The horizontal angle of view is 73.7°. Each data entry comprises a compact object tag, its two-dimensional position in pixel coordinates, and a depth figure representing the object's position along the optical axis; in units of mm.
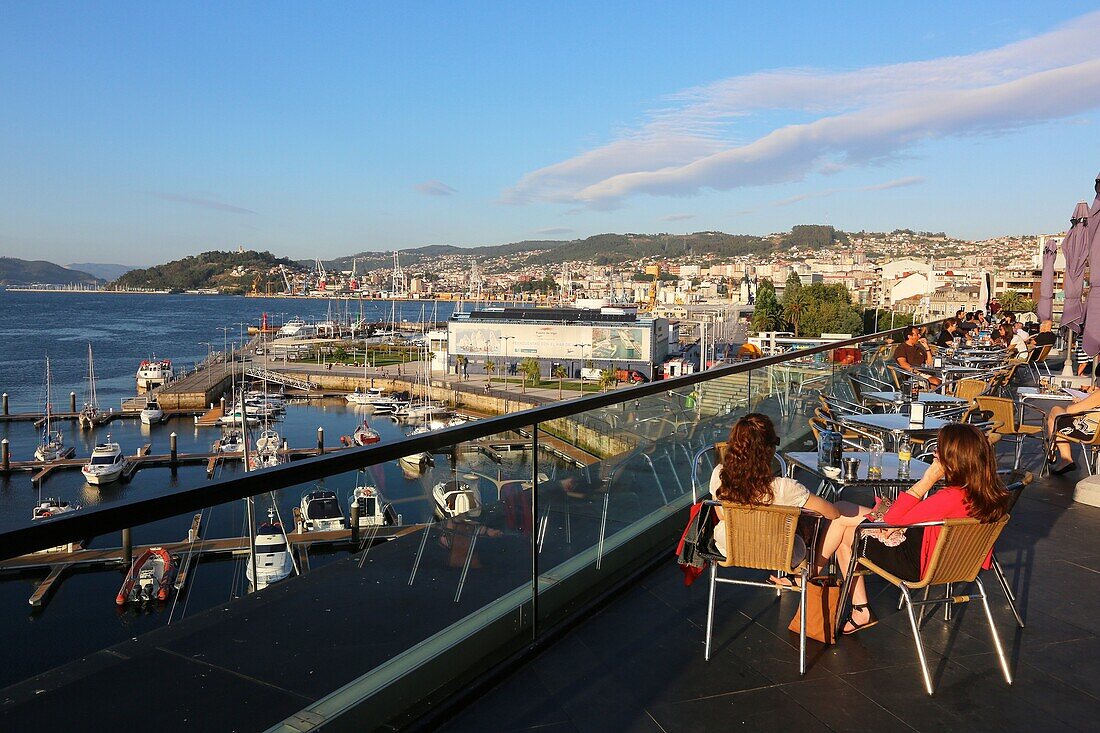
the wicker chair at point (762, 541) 2994
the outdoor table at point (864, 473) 4090
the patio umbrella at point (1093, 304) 7918
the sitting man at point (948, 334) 14007
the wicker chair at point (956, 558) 2840
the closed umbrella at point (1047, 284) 14508
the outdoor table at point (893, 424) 5254
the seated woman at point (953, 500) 2951
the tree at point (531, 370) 70625
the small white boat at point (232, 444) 43156
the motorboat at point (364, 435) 40500
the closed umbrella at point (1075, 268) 10086
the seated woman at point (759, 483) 3131
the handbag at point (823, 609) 3293
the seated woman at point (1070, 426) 6281
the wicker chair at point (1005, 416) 6770
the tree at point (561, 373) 69625
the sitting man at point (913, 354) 9719
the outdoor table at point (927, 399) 6580
